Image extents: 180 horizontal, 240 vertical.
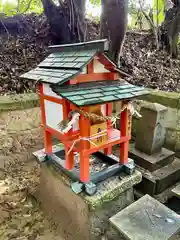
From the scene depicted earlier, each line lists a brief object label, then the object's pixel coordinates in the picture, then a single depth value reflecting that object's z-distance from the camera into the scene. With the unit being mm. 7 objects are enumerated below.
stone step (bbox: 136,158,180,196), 2033
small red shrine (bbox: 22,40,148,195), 1271
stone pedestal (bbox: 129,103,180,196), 2070
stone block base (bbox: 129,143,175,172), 2127
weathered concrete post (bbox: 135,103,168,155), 2098
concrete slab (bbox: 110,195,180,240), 1289
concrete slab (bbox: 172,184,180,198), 1822
